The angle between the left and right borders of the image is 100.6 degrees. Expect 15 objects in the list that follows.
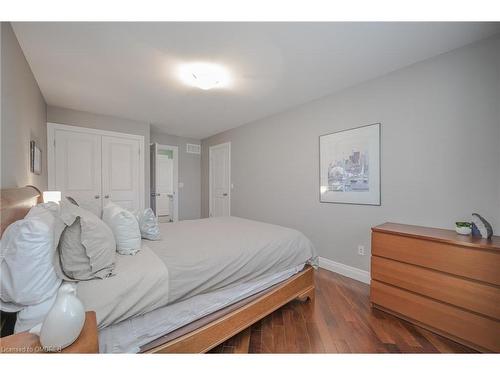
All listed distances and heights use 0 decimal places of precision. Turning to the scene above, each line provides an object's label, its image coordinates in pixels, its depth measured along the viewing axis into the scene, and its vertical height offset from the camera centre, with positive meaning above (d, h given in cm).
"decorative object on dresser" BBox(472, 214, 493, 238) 157 -32
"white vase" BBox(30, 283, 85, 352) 66 -45
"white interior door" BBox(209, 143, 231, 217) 464 +14
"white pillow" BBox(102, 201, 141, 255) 141 -31
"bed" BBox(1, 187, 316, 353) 105 -63
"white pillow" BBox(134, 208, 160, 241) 176 -34
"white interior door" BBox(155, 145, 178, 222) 500 +9
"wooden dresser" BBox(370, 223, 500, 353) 140 -73
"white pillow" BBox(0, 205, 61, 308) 82 -32
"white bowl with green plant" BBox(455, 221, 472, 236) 165 -34
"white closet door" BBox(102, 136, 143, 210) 355 +26
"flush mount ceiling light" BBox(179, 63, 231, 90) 207 +119
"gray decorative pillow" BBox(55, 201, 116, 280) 103 -34
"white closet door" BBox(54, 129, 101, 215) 317 +33
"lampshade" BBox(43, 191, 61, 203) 217 -11
